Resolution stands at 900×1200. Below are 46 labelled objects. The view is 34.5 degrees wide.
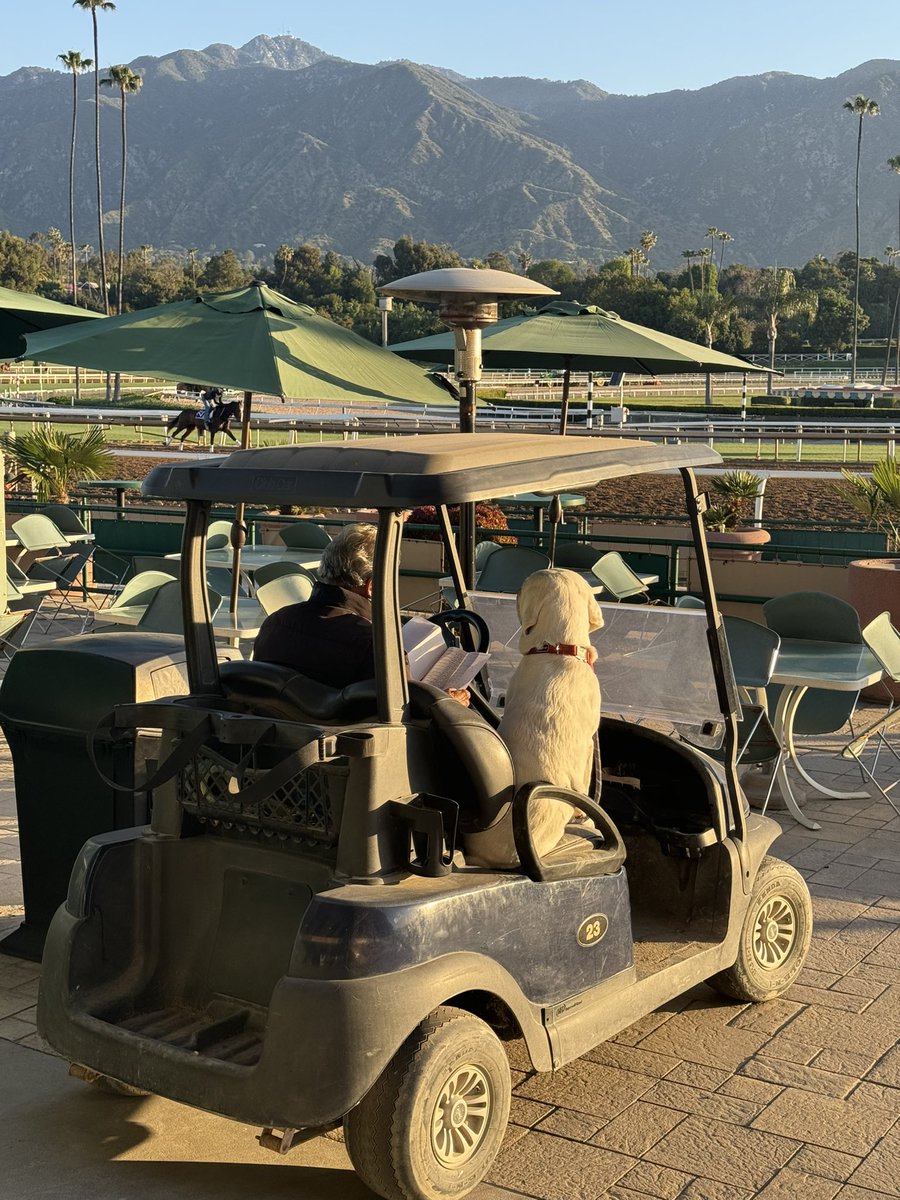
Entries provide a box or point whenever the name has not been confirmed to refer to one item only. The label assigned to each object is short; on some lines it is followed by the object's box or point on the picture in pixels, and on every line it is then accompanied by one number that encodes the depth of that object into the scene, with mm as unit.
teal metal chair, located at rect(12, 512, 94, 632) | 10898
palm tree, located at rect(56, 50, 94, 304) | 88188
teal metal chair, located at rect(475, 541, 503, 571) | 10745
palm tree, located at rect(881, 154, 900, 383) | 94212
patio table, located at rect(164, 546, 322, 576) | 10227
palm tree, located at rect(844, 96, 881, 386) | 107956
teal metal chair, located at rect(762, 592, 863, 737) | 7531
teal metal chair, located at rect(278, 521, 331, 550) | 10938
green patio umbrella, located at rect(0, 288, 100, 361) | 9430
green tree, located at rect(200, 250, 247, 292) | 91250
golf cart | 3221
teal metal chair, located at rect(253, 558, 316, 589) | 8578
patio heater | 7516
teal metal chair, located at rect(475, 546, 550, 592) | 9766
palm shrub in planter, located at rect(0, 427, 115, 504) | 15406
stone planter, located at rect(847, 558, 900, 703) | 9328
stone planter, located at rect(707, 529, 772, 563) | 9504
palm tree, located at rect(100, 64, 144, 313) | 81625
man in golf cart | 3701
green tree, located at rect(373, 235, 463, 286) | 95812
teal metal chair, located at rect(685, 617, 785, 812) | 6188
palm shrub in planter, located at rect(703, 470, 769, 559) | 13133
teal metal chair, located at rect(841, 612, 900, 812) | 6785
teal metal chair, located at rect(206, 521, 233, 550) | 11312
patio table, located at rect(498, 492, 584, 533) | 12745
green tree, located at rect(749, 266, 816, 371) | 93438
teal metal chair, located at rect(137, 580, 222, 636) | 7383
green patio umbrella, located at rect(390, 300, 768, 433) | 10180
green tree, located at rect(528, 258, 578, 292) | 102375
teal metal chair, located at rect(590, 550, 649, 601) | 9508
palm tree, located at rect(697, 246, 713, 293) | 103500
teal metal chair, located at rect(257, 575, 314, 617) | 7672
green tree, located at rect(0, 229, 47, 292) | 77312
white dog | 3709
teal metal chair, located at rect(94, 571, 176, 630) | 8117
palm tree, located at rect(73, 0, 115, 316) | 86500
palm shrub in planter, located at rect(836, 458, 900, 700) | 9352
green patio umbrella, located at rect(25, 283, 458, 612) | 7980
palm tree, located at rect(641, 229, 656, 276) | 129538
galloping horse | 26781
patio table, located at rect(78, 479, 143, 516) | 13319
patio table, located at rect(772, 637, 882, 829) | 6582
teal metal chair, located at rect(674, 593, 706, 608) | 8086
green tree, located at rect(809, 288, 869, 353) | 101625
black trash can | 4742
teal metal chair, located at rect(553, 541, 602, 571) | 10406
